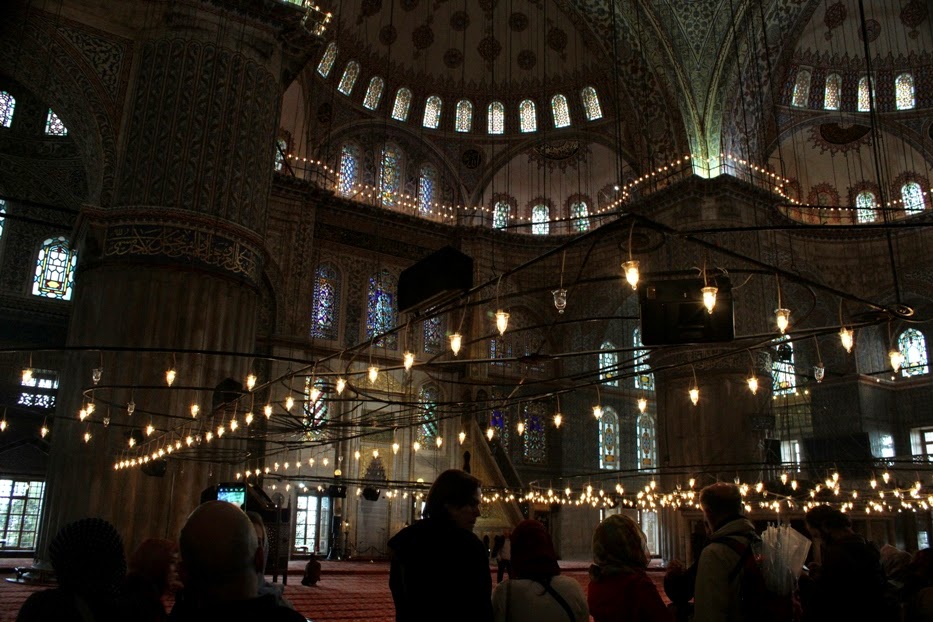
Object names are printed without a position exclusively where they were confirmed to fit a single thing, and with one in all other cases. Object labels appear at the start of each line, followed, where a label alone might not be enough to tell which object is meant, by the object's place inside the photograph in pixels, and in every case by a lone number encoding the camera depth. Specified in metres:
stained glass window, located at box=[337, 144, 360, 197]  19.64
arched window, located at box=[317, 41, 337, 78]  18.84
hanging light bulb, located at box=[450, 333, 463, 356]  6.41
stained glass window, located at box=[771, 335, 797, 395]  19.92
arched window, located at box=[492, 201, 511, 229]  21.50
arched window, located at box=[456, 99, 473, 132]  21.41
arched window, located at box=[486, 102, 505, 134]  21.48
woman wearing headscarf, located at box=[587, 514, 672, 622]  2.42
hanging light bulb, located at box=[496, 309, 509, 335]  6.03
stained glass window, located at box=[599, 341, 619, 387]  22.64
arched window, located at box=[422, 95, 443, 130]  21.08
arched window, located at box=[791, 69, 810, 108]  19.23
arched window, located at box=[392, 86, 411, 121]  20.72
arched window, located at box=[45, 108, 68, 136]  16.01
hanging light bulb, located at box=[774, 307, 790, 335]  5.68
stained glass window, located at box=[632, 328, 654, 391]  23.08
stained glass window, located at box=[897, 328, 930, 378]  19.56
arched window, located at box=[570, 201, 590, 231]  21.53
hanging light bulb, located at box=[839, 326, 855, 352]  6.46
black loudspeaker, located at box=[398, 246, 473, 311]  6.03
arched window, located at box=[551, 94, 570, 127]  21.19
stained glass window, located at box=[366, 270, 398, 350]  19.19
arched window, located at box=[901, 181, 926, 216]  19.19
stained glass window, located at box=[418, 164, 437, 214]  20.94
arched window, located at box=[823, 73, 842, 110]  19.33
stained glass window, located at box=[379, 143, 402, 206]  20.33
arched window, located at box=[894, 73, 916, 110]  18.97
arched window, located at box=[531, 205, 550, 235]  21.89
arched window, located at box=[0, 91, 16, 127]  15.81
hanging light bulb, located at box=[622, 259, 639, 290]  4.95
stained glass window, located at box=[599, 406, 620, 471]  22.39
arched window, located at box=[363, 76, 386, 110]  20.17
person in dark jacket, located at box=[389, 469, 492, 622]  2.10
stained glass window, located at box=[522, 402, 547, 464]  20.55
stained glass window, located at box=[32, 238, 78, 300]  16.09
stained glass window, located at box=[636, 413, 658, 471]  23.30
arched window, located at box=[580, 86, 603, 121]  20.70
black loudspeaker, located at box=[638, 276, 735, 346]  5.66
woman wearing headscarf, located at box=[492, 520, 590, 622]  2.28
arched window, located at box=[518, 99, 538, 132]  21.45
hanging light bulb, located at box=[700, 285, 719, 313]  5.27
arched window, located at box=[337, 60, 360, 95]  19.55
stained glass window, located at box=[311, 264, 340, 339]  18.34
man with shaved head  1.58
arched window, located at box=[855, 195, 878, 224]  20.01
